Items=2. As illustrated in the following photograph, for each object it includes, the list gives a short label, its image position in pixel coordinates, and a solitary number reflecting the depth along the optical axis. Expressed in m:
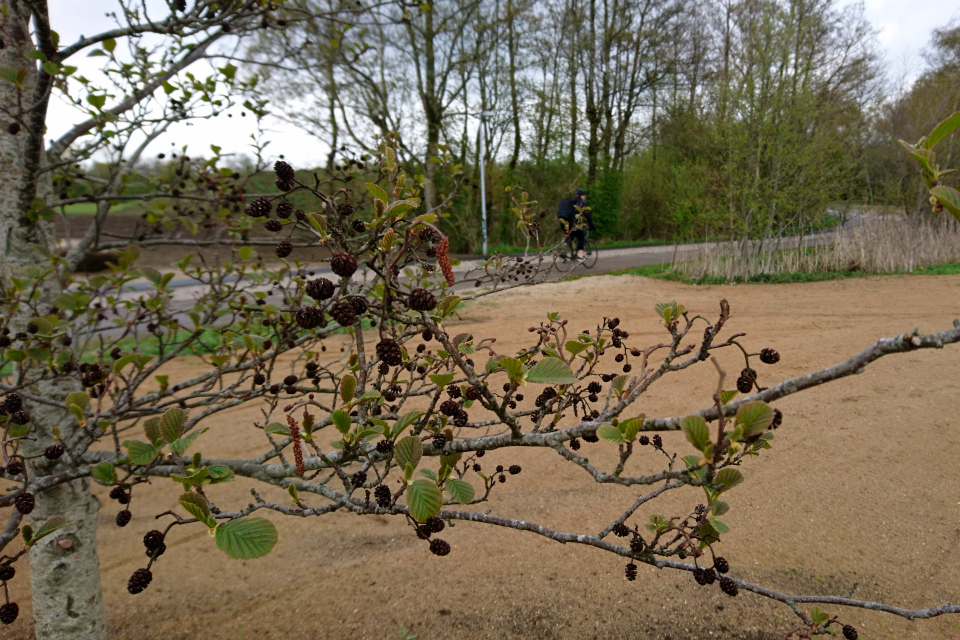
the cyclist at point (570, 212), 12.05
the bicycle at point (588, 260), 12.66
